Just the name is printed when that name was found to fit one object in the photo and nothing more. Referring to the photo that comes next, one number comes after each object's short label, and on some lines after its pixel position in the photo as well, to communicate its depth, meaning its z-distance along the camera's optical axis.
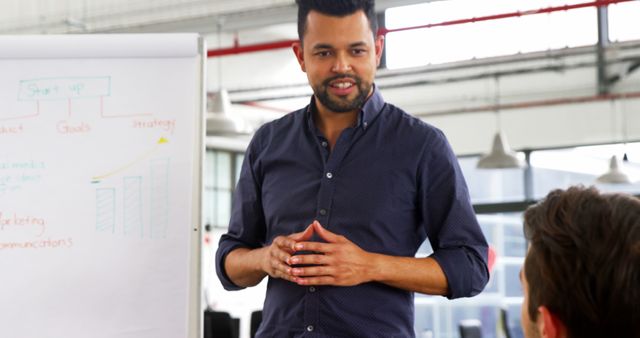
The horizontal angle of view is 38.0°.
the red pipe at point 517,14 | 5.81
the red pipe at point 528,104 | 11.41
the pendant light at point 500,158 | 7.82
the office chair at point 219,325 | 5.54
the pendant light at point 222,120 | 6.02
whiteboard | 2.61
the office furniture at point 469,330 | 8.14
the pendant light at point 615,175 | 8.44
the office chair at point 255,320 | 5.43
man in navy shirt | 2.00
